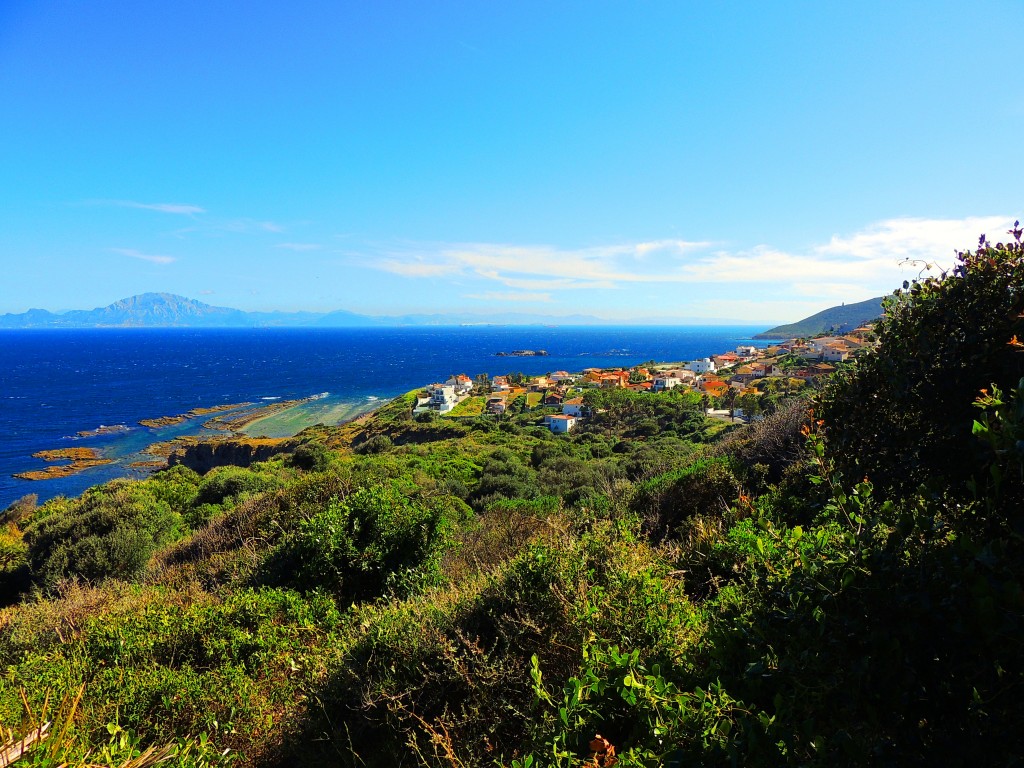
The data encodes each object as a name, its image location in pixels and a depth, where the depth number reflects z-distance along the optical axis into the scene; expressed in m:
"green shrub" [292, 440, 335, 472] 21.03
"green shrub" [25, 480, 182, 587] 10.64
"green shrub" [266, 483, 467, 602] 6.65
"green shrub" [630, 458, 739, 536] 7.69
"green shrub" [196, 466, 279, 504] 15.84
